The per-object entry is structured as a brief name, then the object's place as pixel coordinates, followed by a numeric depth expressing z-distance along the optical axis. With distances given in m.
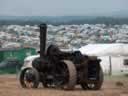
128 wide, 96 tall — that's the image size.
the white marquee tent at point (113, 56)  58.82
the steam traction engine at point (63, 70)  33.09
